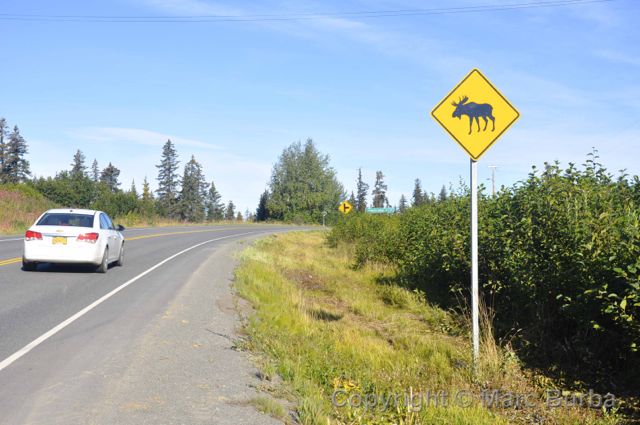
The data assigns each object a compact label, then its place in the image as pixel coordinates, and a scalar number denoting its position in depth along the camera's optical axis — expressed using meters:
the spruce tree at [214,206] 139.31
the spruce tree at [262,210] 111.94
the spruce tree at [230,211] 160.61
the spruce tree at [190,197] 109.19
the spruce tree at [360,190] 140.75
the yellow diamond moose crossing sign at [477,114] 6.27
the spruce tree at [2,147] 94.38
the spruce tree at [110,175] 130.12
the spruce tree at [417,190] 138.75
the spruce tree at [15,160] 95.06
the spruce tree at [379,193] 140.50
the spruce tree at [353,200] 139.27
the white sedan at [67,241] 12.88
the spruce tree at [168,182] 107.88
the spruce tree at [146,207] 57.16
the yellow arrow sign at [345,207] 37.66
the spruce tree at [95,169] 128.29
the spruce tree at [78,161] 122.25
